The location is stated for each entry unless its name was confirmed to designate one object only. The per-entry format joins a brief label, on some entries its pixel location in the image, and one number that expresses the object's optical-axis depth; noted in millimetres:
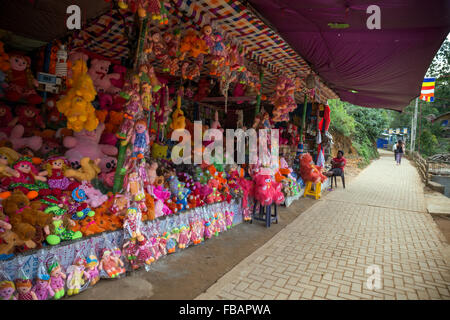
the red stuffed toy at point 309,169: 7418
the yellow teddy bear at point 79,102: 2879
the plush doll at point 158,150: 4441
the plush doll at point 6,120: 3356
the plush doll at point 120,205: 2930
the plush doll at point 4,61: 3344
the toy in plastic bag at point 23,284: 2160
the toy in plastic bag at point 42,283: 2262
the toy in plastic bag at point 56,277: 2338
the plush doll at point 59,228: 2430
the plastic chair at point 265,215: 4961
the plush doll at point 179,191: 3879
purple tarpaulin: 2869
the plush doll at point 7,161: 2466
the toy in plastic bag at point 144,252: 2941
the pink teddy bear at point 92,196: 2920
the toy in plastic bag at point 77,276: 2453
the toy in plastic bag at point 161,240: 3314
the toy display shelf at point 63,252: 2166
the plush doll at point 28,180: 2520
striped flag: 15077
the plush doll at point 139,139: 2939
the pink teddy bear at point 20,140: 3205
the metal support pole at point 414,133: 29053
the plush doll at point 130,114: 2875
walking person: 19903
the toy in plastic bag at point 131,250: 2908
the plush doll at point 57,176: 2818
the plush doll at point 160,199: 3414
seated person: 9797
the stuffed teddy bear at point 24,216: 2254
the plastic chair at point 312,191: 7926
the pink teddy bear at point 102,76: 4164
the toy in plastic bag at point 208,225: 4113
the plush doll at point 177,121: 4695
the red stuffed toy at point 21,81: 3543
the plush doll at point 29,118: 3551
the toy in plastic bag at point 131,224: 2896
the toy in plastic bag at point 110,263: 2732
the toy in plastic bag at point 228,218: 4679
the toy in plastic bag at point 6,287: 2055
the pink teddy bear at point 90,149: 3238
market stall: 2471
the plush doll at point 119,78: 4352
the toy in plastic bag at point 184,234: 3658
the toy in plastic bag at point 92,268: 2600
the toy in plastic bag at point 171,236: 3473
